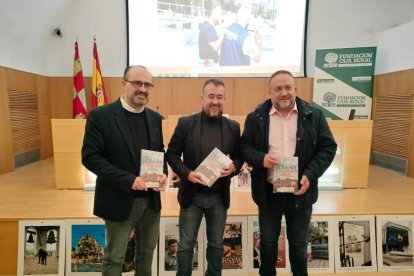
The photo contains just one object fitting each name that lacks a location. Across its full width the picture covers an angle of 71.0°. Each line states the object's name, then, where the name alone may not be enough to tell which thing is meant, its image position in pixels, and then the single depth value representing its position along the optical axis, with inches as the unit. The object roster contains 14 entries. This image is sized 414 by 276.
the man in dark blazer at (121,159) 60.8
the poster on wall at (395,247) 96.0
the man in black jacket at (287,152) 67.3
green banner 207.6
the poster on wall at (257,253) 94.7
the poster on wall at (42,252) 91.0
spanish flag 209.2
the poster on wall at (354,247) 95.5
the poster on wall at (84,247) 91.9
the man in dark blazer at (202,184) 70.2
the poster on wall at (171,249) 93.0
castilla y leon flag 208.3
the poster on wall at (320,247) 95.2
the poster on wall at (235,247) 94.0
